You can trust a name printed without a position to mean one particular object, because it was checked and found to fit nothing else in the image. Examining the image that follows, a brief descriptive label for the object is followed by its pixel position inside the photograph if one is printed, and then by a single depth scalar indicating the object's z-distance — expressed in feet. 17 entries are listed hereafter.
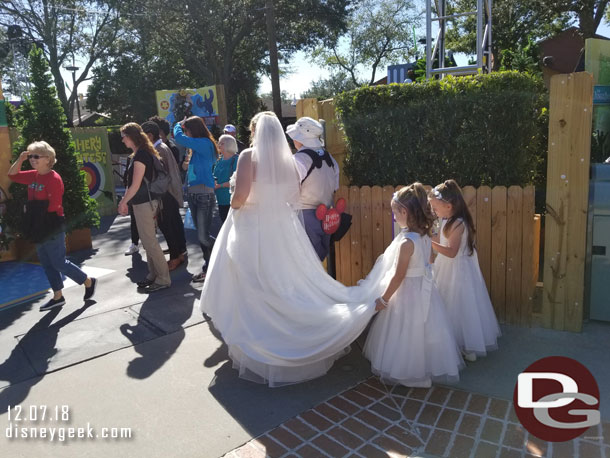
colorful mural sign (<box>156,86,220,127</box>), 44.21
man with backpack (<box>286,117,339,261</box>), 14.38
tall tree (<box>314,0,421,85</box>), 140.56
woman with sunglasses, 16.15
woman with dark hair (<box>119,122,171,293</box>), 17.30
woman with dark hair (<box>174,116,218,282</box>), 19.39
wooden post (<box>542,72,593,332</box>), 12.71
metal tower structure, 21.99
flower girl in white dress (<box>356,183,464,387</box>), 11.16
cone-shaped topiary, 22.84
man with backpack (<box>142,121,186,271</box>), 20.42
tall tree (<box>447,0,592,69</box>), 70.69
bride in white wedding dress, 11.44
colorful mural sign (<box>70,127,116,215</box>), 35.17
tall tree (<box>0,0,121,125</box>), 104.06
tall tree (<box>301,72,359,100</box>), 158.10
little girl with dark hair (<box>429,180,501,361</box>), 12.37
